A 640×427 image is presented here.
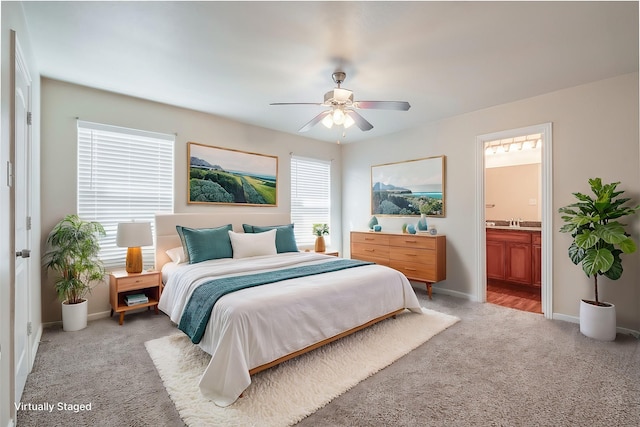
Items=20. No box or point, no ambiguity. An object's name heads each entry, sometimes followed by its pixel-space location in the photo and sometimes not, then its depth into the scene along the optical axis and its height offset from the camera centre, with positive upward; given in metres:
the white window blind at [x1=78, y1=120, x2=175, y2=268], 3.40 +0.45
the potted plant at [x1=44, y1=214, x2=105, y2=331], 2.95 -0.47
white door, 1.86 -0.01
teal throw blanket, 2.29 -0.64
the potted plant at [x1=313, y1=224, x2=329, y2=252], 5.28 -0.44
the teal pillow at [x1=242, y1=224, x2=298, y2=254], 4.27 -0.33
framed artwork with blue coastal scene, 4.61 +0.44
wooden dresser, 4.23 -0.61
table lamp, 3.24 -0.27
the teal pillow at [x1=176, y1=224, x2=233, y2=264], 3.50 -0.35
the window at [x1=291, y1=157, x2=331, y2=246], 5.41 +0.34
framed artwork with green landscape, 4.20 +0.59
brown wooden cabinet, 4.66 -0.72
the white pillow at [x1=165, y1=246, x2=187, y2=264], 3.60 -0.49
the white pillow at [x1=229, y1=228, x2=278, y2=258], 3.78 -0.39
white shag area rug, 1.84 -1.23
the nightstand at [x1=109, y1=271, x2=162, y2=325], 3.23 -0.80
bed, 2.02 -0.77
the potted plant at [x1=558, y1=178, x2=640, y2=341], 2.73 -0.30
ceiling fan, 2.70 +1.03
